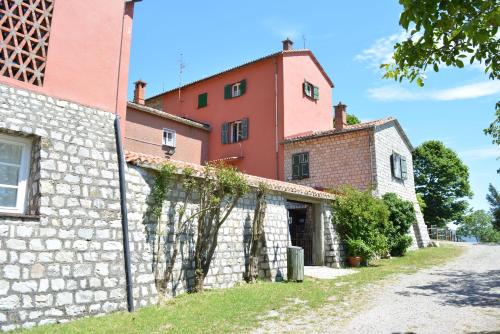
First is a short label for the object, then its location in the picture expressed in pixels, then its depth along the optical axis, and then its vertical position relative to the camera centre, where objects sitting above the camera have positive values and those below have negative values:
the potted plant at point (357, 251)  14.23 -0.64
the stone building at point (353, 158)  17.89 +3.63
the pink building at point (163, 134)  18.62 +5.14
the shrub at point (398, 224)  16.59 +0.41
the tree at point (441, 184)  34.34 +4.46
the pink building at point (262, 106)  20.55 +7.17
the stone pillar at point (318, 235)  14.31 -0.06
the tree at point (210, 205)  9.37 +0.70
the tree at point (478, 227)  72.11 +1.23
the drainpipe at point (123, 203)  7.40 +0.62
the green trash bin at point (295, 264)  10.88 -0.85
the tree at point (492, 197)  49.53 +4.77
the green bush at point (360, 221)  14.47 +0.47
